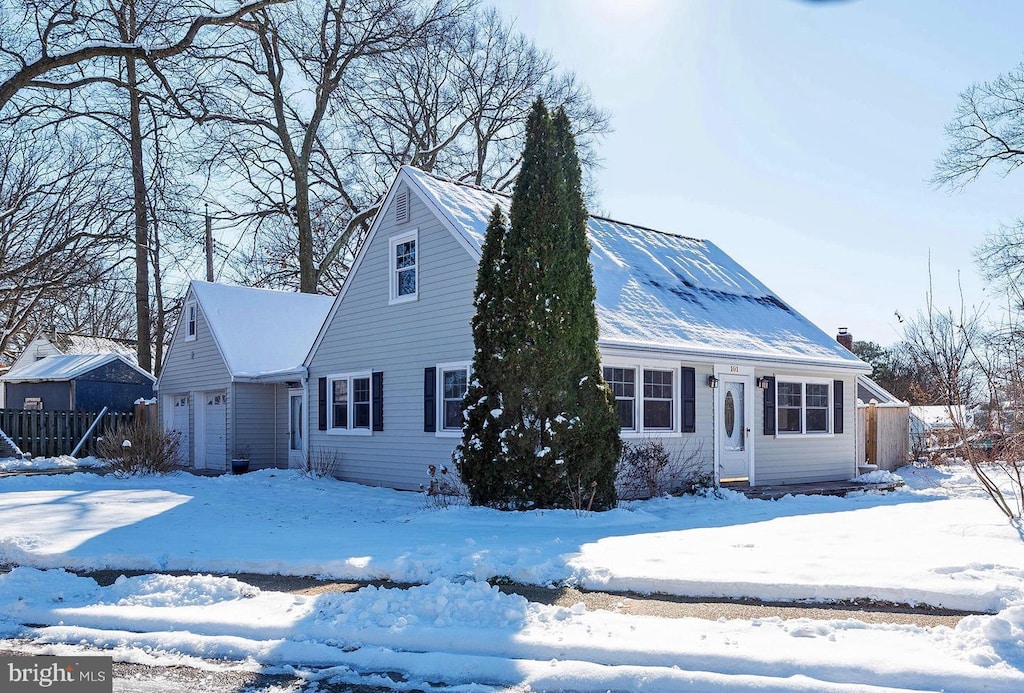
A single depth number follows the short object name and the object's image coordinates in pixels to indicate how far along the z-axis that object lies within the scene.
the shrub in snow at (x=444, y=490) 12.87
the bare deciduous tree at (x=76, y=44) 12.02
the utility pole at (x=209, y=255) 33.72
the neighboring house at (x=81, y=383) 25.91
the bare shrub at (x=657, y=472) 14.05
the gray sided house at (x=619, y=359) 14.73
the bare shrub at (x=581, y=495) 11.20
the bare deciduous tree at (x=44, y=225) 17.75
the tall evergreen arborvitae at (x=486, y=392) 11.49
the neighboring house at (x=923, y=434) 19.53
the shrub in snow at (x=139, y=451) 17.92
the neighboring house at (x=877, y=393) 26.62
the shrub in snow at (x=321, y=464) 17.52
